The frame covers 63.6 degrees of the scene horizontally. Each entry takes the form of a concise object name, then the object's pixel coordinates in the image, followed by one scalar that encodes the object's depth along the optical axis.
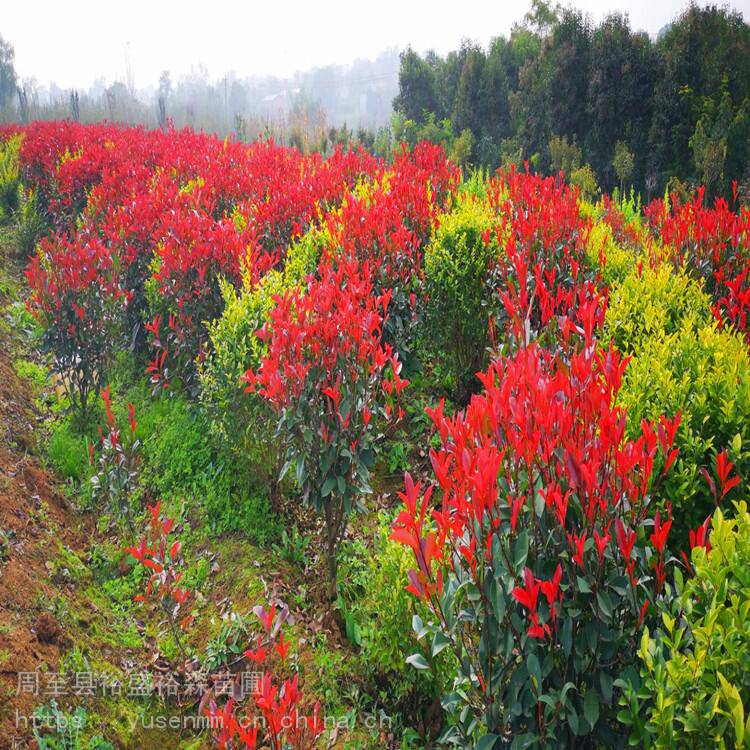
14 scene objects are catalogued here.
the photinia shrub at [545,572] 1.84
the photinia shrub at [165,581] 2.92
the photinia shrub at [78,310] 5.12
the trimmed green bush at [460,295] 4.79
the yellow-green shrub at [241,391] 3.98
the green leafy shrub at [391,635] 2.72
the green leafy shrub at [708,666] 1.46
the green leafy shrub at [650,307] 3.39
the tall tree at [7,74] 47.00
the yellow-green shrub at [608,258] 4.48
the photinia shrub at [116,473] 3.82
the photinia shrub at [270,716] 1.88
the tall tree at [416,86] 21.17
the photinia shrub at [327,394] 3.16
